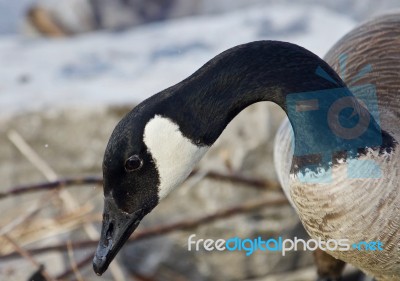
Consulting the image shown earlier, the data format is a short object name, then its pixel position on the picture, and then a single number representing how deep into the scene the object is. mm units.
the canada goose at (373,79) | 3492
